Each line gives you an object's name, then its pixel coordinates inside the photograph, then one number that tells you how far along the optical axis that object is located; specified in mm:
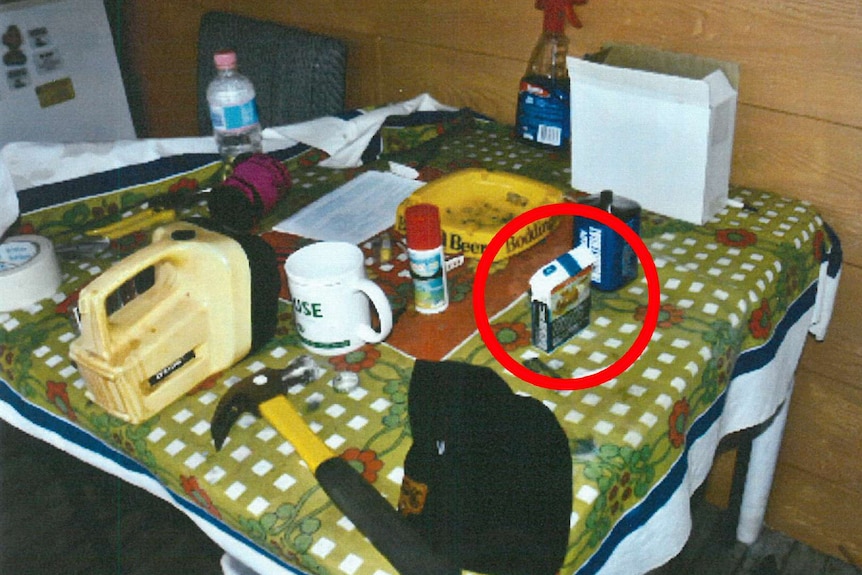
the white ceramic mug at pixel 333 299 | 889
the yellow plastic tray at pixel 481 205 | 1090
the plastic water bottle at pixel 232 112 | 1279
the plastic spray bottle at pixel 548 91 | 1345
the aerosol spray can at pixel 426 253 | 935
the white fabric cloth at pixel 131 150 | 1270
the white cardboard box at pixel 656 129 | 1082
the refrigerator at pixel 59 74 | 2051
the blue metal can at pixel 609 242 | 973
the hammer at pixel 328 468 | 661
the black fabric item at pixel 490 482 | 677
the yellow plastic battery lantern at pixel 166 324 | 814
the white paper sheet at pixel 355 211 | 1195
